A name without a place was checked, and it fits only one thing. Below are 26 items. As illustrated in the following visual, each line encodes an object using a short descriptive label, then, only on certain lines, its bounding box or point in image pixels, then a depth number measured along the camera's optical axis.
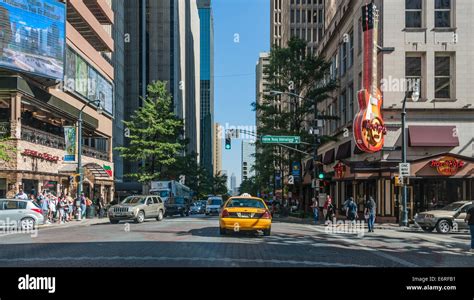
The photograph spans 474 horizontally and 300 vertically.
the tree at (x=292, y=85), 43.72
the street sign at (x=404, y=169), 28.72
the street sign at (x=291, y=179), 42.34
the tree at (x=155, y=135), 58.47
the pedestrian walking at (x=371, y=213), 25.12
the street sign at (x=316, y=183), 35.75
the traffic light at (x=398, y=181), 28.72
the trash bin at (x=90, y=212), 40.78
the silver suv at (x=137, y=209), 30.03
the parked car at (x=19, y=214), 24.62
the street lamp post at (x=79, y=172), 37.56
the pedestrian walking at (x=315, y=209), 35.06
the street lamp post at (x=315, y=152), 35.86
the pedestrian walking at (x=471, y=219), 16.09
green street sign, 37.25
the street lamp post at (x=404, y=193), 29.58
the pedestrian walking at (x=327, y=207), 33.41
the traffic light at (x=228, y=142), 37.23
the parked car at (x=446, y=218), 25.13
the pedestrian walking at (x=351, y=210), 28.91
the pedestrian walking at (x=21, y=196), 29.72
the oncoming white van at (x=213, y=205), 52.31
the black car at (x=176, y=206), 43.17
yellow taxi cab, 19.16
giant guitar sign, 33.88
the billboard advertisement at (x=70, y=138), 40.88
